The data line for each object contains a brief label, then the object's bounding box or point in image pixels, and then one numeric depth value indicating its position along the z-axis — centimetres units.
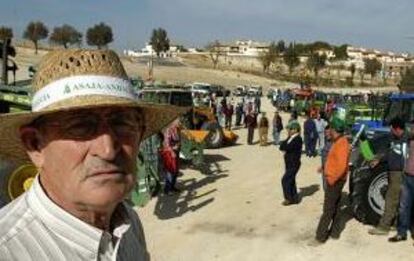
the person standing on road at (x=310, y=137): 1947
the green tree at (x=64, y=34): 8819
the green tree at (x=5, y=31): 7139
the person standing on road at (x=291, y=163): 1291
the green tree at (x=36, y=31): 9425
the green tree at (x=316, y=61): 9831
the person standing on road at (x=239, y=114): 3012
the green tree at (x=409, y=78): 5484
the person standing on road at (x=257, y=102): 3419
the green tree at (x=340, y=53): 11838
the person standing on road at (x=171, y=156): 1448
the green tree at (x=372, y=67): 11668
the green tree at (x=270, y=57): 10581
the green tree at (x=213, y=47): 11929
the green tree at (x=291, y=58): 10144
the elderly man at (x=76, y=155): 196
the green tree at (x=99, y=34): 9026
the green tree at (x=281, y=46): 11502
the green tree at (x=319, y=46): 12488
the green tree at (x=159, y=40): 10262
